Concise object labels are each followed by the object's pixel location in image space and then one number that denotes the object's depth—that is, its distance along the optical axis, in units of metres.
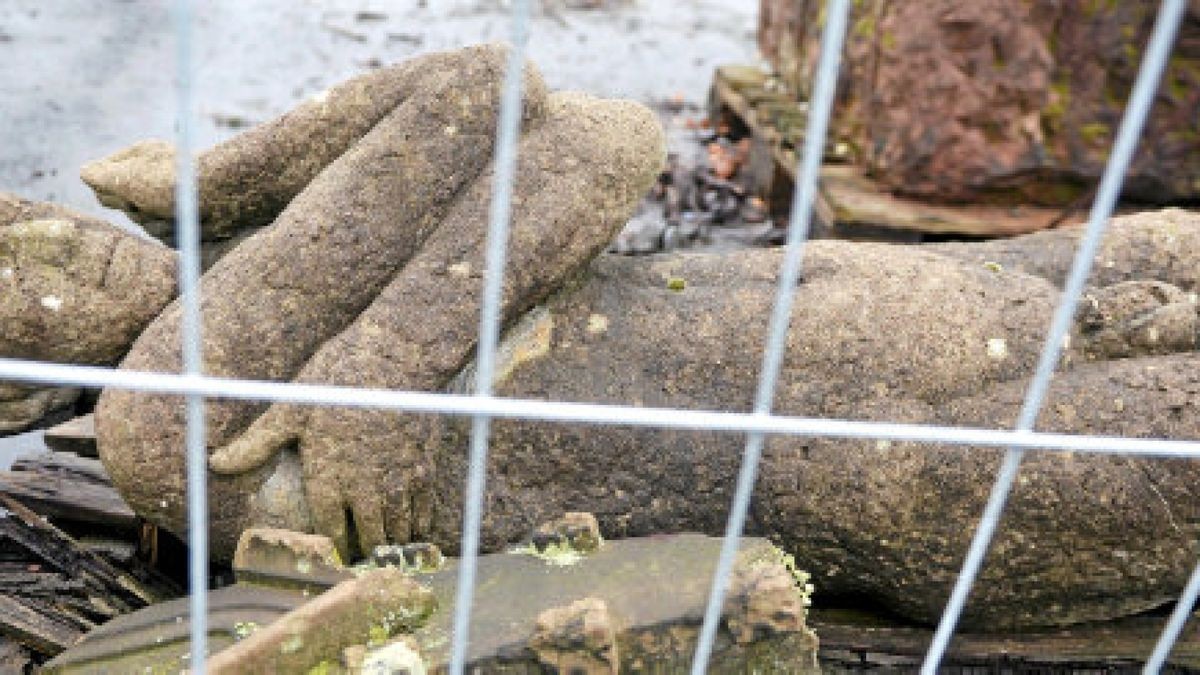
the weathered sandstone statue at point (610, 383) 1.78
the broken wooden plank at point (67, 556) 2.05
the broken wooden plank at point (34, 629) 1.86
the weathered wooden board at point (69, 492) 2.24
